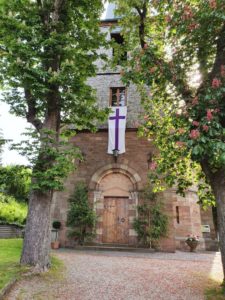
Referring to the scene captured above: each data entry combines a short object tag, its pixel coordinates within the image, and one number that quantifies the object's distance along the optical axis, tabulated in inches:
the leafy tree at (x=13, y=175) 243.0
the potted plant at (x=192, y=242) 455.5
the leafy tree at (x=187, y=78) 181.6
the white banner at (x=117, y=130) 482.3
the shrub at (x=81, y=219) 442.9
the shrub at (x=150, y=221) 428.1
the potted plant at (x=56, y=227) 458.5
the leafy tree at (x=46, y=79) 237.5
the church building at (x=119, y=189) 463.8
